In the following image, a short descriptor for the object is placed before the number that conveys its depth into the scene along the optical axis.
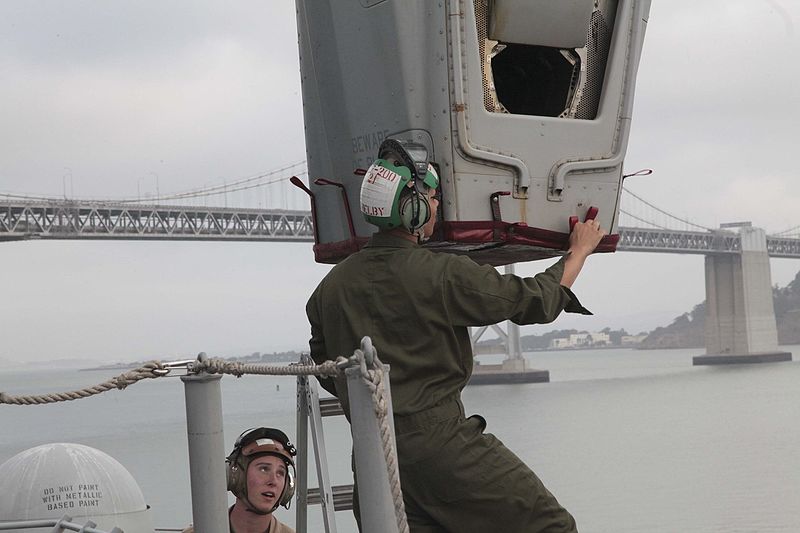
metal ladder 4.36
